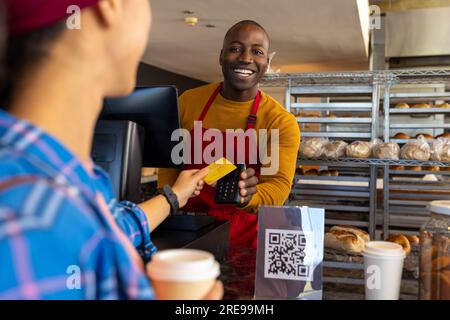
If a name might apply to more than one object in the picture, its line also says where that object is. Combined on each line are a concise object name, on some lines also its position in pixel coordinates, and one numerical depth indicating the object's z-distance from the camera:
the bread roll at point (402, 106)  3.61
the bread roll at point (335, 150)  3.30
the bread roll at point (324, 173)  3.77
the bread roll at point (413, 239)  2.51
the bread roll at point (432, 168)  3.70
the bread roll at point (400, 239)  1.94
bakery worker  2.04
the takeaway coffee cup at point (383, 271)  0.93
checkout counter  1.23
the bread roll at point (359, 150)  3.19
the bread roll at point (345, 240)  1.46
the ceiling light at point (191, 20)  4.91
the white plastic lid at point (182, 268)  0.63
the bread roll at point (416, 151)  3.06
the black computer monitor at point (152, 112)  1.37
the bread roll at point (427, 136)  3.80
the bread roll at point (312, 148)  3.32
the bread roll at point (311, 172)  3.82
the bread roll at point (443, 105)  3.61
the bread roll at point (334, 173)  3.84
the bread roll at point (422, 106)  3.64
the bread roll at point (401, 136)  3.56
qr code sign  1.02
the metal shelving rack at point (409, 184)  3.41
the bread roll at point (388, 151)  3.12
